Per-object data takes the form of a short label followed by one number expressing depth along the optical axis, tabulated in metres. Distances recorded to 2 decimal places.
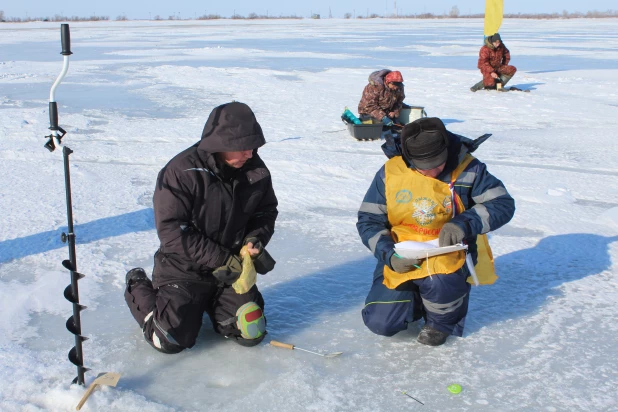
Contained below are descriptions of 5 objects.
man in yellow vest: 2.88
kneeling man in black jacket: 2.82
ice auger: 2.37
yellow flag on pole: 14.22
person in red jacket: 12.62
